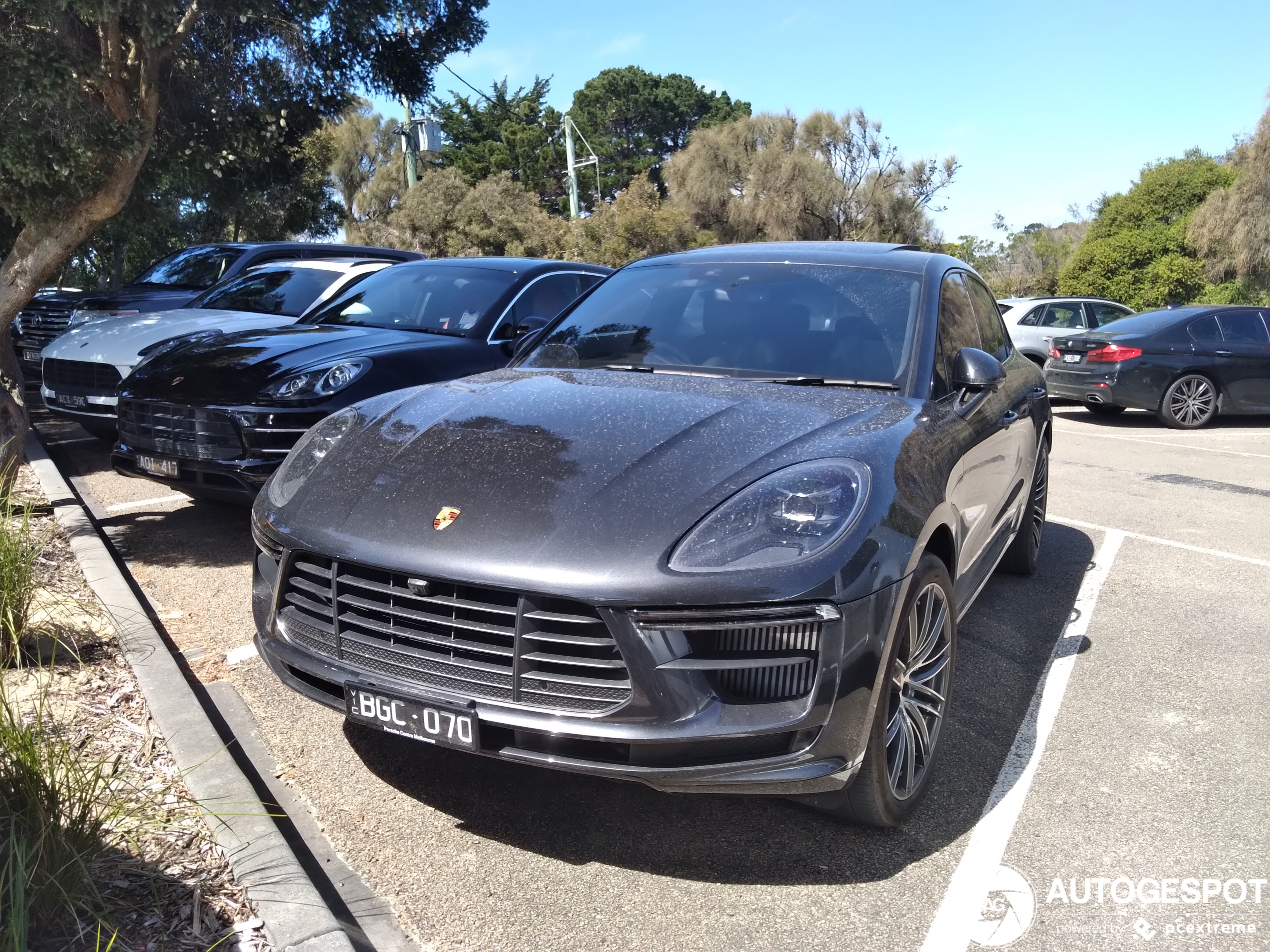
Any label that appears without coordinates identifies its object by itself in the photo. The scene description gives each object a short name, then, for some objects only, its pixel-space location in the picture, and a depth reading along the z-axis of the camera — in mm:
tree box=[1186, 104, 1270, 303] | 26859
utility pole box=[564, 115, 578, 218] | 43000
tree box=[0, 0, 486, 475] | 5785
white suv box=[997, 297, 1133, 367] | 15672
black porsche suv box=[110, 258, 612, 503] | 5469
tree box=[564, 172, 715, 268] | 39938
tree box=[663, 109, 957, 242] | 43625
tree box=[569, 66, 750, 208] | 74000
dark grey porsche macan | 2551
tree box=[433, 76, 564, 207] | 59438
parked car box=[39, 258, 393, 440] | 7637
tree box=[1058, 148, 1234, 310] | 31891
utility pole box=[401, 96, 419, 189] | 26328
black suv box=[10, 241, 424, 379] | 10469
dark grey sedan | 12336
